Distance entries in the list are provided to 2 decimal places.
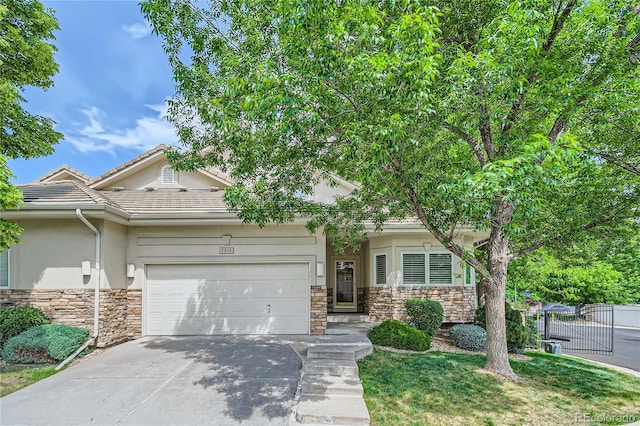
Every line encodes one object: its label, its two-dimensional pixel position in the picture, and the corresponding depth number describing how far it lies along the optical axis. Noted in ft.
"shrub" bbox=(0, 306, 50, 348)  26.43
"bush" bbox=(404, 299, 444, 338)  33.24
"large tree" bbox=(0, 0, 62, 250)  28.38
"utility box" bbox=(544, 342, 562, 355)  34.88
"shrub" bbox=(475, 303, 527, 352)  31.30
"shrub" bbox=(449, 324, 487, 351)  31.73
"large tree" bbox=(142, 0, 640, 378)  15.51
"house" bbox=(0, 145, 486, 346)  29.09
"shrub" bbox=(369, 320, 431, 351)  29.94
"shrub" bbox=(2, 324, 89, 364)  24.96
